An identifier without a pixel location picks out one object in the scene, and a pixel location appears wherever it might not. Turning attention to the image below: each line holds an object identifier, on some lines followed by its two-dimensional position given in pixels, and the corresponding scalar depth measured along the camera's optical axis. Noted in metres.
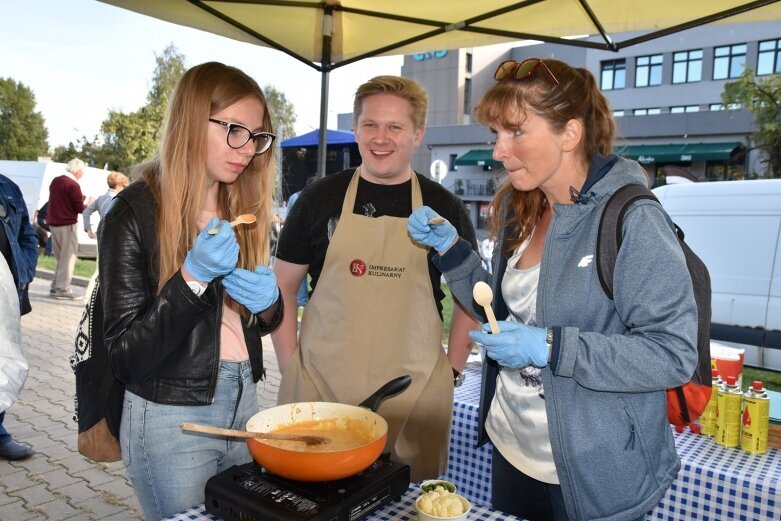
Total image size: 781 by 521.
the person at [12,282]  1.34
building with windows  24.86
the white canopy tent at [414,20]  2.90
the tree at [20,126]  44.91
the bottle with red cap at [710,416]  2.29
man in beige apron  2.14
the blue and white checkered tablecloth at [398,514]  1.28
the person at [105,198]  7.54
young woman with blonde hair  1.36
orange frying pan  1.13
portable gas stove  1.11
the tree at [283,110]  36.08
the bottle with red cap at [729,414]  2.18
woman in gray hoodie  1.25
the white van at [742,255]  5.21
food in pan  1.32
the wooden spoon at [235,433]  1.18
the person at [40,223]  11.28
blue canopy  9.92
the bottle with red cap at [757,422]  2.12
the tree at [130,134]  26.47
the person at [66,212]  8.23
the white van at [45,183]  13.50
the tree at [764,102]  18.28
